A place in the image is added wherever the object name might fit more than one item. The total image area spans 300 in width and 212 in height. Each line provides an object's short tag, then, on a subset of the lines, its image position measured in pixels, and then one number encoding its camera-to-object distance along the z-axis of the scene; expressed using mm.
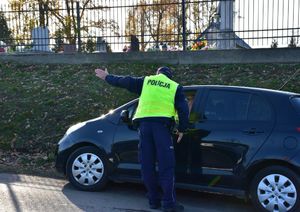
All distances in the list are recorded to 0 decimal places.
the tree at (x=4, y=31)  15562
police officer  5559
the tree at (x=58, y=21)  15313
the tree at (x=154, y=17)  13828
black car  5359
